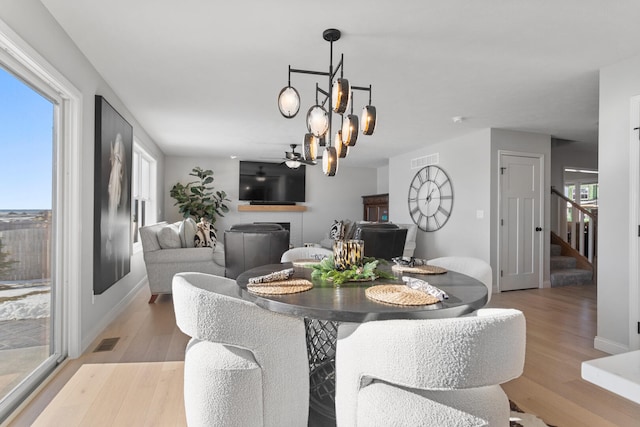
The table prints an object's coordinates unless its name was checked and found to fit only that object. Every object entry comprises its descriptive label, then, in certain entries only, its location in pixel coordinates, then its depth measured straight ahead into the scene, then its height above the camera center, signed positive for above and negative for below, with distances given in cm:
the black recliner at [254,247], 353 -36
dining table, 115 -33
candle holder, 181 -22
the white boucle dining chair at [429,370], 89 -42
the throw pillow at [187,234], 436 -29
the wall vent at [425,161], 584 +92
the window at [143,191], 496 +33
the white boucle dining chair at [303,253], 258 -32
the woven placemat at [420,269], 184 -31
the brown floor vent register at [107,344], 267 -107
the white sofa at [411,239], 582 -46
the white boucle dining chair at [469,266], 193 -33
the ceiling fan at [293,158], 575 +94
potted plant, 707 +29
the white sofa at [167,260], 397 -57
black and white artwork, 289 +13
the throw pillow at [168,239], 413 -33
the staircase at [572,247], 529 -58
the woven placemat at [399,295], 124 -32
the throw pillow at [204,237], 439 -33
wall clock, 561 +25
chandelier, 193 +57
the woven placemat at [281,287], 137 -31
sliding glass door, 183 -17
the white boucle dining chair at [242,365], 115 -52
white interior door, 484 -13
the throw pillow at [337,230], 670 -36
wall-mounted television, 789 +67
